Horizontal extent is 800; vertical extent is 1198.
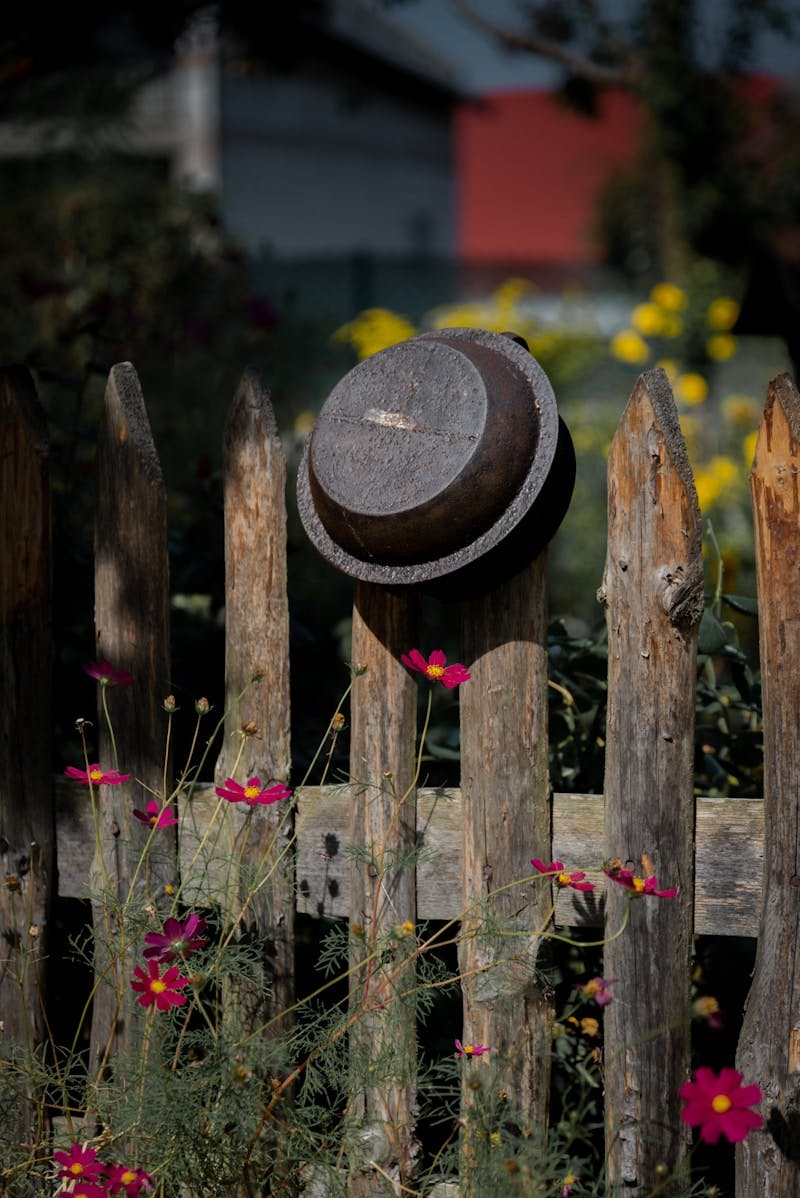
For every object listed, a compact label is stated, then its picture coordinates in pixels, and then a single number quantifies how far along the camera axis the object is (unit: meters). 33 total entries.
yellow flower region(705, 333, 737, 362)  10.93
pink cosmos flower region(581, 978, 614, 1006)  4.62
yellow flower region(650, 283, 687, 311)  9.35
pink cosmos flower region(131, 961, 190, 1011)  4.69
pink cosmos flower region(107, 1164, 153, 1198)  4.64
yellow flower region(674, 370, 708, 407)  10.06
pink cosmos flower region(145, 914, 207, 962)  4.72
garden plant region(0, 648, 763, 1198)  4.69
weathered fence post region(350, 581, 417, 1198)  4.85
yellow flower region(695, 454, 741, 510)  8.12
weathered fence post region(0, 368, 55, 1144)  4.94
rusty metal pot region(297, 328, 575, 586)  4.75
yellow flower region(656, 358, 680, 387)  12.39
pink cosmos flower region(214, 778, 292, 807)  4.75
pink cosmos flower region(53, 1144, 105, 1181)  4.67
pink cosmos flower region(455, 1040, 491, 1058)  4.76
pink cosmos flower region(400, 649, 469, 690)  4.74
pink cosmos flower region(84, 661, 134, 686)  4.81
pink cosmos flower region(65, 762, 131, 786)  4.81
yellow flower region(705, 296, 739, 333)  11.53
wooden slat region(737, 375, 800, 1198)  4.75
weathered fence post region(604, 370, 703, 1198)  4.75
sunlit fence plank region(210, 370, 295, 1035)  4.87
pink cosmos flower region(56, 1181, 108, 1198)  4.63
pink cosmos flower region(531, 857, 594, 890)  4.75
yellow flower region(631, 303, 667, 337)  9.47
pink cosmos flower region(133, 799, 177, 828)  4.82
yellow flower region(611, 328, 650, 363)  9.71
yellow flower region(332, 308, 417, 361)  10.51
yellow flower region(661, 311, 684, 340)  9.69
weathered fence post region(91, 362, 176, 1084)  4.90
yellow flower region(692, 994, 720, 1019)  4.71
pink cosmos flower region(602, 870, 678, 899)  4.64
